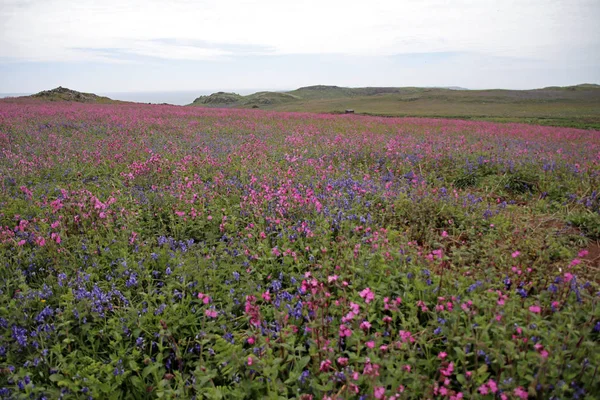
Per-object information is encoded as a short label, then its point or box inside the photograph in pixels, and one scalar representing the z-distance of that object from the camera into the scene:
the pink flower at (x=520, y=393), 2.09
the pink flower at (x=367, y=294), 2.74
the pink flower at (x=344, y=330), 2.55
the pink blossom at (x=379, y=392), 2.13
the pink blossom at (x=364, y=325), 2.72
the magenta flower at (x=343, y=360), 2.46
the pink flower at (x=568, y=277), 2.80
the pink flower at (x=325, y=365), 2.47
